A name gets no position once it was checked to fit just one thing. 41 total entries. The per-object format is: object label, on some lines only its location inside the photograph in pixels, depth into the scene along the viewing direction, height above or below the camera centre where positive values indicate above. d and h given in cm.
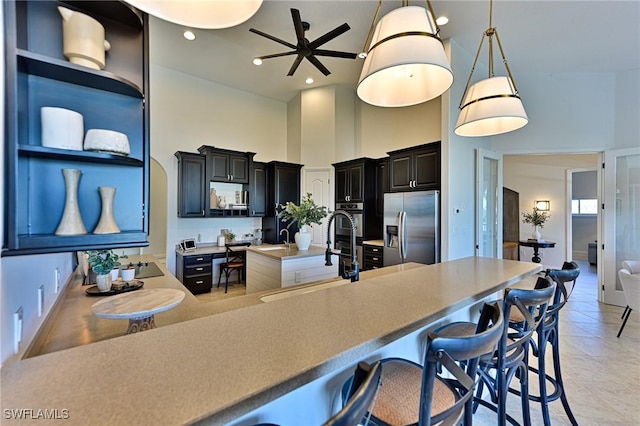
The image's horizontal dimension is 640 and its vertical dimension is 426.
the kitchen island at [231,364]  54 -39
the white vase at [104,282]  182 -49
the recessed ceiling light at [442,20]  329 +234
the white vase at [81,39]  80 +53
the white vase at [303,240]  354 -40
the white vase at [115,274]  208 -49
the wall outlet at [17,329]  81 -36
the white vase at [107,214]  85 -1
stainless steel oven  540 -23
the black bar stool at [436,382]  76 -65
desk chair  497 -99
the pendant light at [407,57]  123 +78
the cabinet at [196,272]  465 -108
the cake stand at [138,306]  102 -39
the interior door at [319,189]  591 +47
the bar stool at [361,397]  47 -36
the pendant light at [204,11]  97 +75
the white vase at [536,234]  651 -61
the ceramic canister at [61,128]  74 +23
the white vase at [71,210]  78 +0
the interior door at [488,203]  415 +9
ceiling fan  319 +216
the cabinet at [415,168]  394 +65
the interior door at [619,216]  405 -12
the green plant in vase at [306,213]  337 -4
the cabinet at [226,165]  513 +90
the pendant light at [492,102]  184 +76
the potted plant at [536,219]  667 -25
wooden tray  179 -54
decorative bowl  80 +21
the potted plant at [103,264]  172 -34
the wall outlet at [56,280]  140 -37
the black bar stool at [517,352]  119 -73
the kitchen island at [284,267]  305 -70
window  830 +8
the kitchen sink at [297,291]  157 -52
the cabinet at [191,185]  493 +46
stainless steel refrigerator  383 -25
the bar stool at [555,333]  160 -77
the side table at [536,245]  619 -83
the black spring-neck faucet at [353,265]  158 -33
